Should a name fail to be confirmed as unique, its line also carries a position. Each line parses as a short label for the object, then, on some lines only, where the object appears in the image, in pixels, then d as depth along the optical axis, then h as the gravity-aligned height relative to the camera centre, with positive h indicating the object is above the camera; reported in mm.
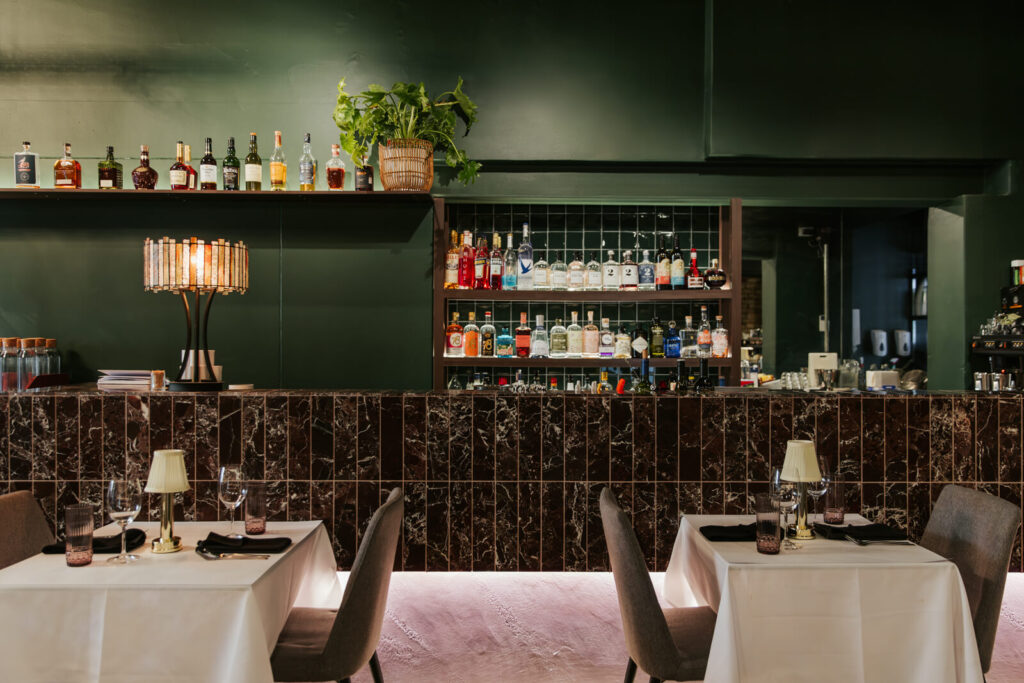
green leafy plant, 3828 +1136
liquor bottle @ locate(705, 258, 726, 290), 4391 +362
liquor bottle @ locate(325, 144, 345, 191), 4168 +918
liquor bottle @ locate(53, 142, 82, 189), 4066 +884
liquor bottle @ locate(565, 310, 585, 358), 4477 -15
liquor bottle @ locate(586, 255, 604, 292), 4488 +375
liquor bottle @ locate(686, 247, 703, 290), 4383 +353
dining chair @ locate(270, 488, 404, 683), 1966 -760
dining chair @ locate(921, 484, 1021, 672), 2125 -611
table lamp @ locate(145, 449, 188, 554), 2117 -404
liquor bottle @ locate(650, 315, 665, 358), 4609 +4
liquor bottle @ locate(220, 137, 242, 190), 3994 +887
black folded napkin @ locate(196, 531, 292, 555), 2092 -573
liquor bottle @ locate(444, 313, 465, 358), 4438 -5
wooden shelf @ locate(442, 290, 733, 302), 4348 +257
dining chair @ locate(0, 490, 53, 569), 2320 -600
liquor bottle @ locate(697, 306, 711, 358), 4430 +4
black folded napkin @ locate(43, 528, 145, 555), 2104 -577
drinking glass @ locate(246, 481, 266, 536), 2318 -531
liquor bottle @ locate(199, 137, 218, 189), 3959 +884
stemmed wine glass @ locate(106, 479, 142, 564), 2062 -447
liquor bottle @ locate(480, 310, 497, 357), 4473 +7
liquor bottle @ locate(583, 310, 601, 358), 4500 -9
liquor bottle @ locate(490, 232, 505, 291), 4402 +443
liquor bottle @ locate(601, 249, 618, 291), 4457 +372
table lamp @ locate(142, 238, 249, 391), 3275 +299
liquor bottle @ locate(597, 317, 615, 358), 4469 -27
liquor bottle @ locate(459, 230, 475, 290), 4457 +441
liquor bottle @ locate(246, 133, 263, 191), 4129 +927
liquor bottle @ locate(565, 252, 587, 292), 4455 +378
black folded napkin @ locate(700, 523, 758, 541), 2266 -581
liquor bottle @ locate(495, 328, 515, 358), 4477 -40
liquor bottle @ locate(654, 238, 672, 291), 4470 +405
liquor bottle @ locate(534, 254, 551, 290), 4418 +374
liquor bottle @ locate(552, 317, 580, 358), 4516 -15
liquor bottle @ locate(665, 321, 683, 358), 4551 -32
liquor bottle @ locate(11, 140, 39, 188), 4027 +900
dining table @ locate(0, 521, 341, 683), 1813 -693
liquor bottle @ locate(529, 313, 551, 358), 4484 -22
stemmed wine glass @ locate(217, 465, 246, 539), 2236 -438
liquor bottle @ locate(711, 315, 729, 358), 4441 -19
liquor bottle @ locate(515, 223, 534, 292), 4438 +416
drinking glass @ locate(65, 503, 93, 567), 1987 -518
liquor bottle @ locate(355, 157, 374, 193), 4047 +864
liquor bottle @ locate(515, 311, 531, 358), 4480 +2
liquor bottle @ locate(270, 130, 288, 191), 4133 +929
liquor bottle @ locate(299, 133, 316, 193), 4141 +915
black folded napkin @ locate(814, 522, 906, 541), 2248 -575
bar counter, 3199 -493
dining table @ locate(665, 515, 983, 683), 1979 -731
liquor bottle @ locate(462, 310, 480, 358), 4469 -16
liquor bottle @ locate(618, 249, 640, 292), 4430 +372
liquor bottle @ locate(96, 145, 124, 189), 4051 +887
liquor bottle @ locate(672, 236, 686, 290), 4422 +388
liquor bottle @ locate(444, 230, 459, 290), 4434 +415
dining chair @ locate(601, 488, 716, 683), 1992 -748
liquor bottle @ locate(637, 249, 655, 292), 4488 +382
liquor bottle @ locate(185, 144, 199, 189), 4051 +905
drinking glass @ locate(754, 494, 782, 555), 2100 -519
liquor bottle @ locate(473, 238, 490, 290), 4418 +409
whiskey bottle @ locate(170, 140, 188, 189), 4020 +876
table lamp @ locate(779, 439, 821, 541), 2301 -391
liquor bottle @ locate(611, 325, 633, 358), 4512 -33
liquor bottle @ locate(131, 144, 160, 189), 4070 +880
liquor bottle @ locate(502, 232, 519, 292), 4445 +427
